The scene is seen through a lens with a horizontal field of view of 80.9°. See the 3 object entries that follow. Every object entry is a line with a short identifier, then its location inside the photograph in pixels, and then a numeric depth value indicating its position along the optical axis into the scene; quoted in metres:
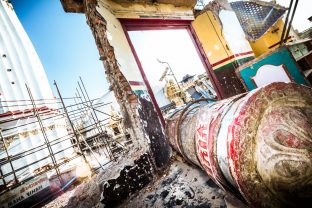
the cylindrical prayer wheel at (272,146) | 1.09
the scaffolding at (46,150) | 7.30
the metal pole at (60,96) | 7.23
